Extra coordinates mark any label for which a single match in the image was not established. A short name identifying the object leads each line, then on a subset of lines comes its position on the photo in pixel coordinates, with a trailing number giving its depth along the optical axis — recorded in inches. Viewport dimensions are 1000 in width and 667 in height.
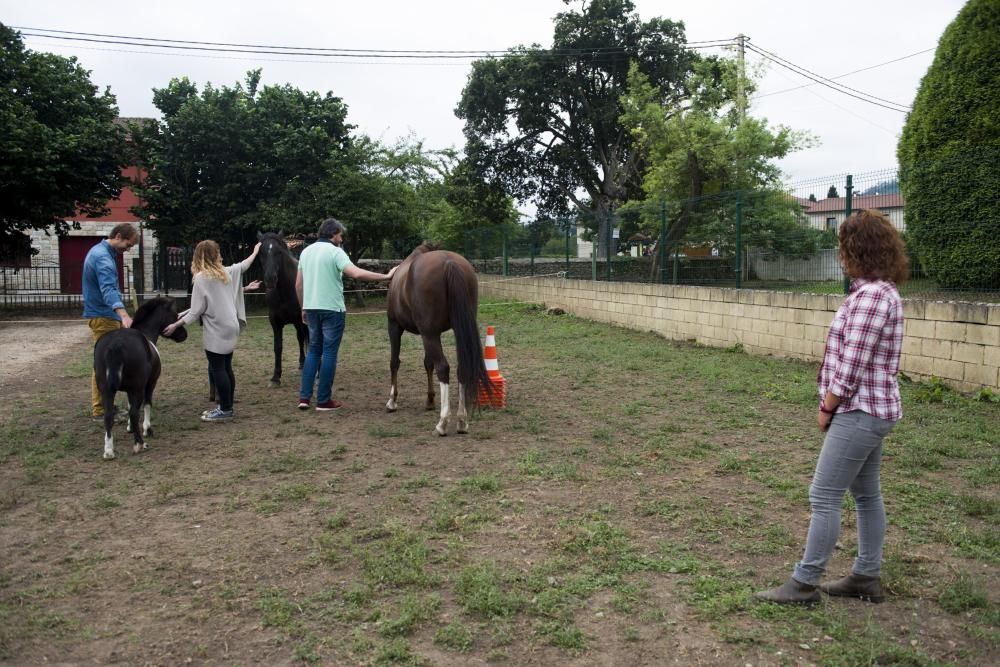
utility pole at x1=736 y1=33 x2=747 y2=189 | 981.8
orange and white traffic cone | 294.0
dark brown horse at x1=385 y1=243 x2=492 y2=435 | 252.1
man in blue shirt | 254.8
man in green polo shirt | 287.0
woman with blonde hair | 272.7
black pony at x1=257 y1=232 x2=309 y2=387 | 348.8
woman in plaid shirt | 121.6
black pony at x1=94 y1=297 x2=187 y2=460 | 227.0
